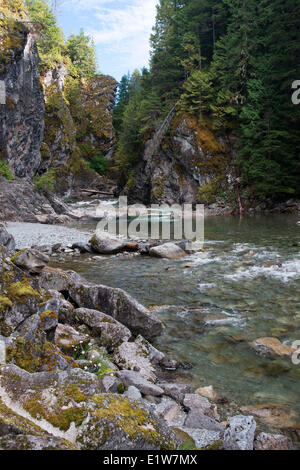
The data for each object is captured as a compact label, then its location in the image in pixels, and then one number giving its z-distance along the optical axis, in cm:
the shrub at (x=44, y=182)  2437
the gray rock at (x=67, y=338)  420
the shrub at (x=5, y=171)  2130
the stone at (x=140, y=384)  357
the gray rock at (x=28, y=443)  178
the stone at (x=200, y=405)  339
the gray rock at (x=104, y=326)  481
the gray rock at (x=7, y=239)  786
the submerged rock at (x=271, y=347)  477
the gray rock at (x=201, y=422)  306
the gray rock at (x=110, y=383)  325
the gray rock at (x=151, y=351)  467
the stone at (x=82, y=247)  1284
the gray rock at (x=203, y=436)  269
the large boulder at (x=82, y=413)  218
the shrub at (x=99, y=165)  5400
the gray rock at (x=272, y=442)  275
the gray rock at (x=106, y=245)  1256
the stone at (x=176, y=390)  364
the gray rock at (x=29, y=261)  527
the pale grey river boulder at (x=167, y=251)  1164
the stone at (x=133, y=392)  330
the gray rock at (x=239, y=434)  257
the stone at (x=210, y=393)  376
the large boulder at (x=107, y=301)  549
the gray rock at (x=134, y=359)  421
